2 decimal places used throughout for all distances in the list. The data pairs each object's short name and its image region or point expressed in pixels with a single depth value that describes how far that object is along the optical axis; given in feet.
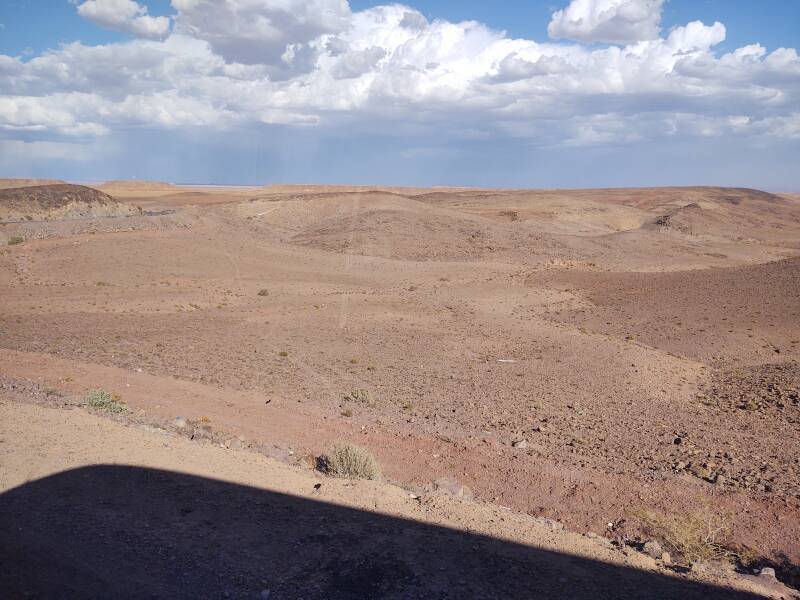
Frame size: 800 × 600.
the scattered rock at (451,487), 26.08
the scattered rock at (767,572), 20.16
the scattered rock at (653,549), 20.52
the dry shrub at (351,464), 25.73
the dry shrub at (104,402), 31.94
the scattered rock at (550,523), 22.58
